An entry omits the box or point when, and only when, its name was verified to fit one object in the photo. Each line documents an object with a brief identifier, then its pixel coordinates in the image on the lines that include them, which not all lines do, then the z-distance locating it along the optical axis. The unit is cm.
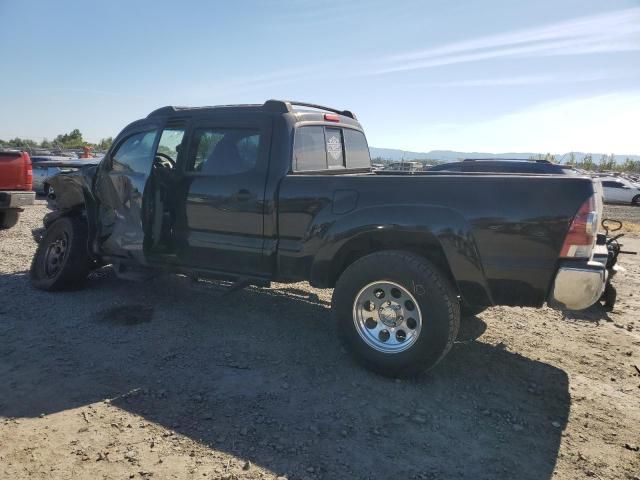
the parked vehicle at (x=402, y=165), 1130
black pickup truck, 329
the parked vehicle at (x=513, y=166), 1073
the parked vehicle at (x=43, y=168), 1567
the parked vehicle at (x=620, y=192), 2530
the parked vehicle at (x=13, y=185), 799
